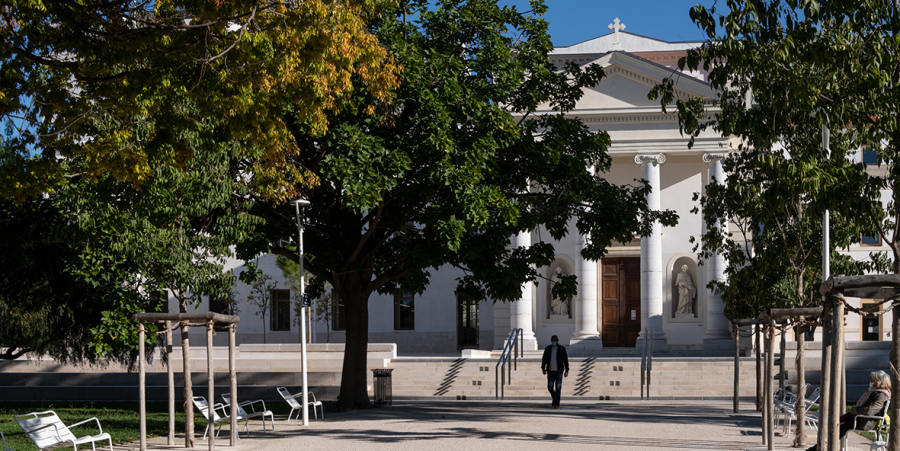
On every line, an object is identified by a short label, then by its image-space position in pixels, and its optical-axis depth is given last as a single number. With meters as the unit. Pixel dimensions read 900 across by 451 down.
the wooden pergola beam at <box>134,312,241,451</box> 13.29
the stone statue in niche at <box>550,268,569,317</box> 38.34
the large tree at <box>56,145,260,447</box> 16.17
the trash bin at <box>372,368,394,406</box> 22.84
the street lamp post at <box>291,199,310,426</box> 17.88
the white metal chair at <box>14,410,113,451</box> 11.35
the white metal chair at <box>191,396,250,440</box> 13.34
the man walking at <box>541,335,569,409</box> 21.50
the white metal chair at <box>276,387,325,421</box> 18.42
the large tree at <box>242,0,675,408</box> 16.91
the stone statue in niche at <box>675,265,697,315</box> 37.19
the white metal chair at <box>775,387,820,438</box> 15.21
